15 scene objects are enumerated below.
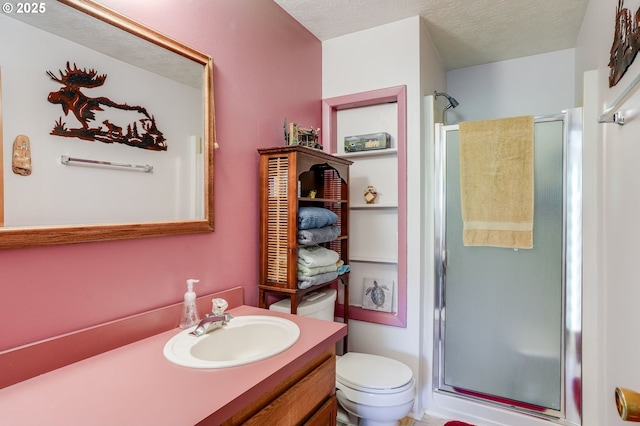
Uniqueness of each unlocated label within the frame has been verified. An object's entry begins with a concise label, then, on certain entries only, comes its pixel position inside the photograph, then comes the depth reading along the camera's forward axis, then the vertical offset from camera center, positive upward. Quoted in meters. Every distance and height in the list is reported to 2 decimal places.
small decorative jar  2.29 +0.09
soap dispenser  1.27 -0.39
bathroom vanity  0.71 -0.44
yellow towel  1.92 +0.16
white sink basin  0.99 -0.46
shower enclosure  1.83 -0.54
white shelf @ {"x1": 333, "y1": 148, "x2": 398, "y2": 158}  2.17 +0.38
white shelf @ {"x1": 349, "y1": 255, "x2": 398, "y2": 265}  2.19 -0.35
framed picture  2.22 -0.59
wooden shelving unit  1.59 -0.04
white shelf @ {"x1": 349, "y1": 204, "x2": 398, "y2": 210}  2.19 +0.01
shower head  2.25 +0.76
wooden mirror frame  0.90 -0.05
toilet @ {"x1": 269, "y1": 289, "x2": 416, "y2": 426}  1.59 -0.88
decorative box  2.18 +0.45
